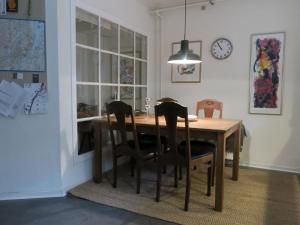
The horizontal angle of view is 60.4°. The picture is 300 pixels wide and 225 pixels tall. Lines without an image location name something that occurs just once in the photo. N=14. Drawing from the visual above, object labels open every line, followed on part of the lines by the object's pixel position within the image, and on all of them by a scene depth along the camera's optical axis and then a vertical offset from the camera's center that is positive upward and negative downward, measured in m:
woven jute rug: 2.22 -1.07
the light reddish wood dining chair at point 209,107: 3.62 -0.20
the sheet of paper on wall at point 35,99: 2.53 -0.09
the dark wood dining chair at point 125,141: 2.70 -0.55
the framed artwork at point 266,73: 3.54 +0.29
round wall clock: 3.86 +0.67
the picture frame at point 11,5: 2.41 +0.79
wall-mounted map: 2.42 +0.43
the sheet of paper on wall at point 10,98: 2.45 -0.08
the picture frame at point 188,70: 4.10 +0.36
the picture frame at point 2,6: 2.40 +0.77
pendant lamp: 2.82 +0.40
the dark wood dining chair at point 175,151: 2.32 -0.56
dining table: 2.33 -0.41
